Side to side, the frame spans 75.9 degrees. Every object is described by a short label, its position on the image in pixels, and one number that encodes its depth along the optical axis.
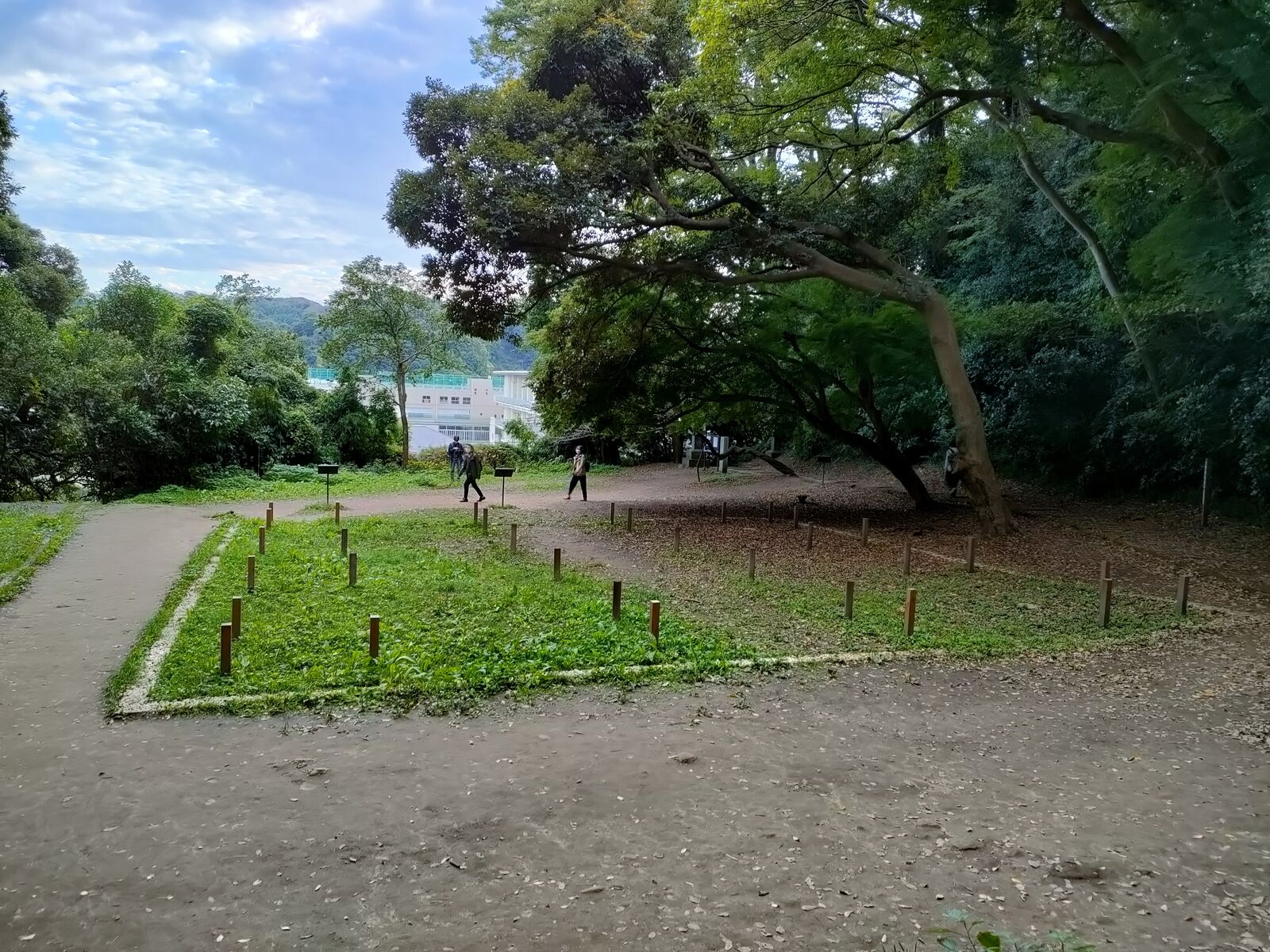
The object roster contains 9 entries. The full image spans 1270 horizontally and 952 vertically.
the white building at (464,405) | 54.62
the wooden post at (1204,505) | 14.12
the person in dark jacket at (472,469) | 19.31
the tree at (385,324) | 27.02
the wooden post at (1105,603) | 8.62
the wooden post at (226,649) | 6.34
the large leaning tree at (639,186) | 11.77
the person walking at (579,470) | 20.03
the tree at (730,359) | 15.92
